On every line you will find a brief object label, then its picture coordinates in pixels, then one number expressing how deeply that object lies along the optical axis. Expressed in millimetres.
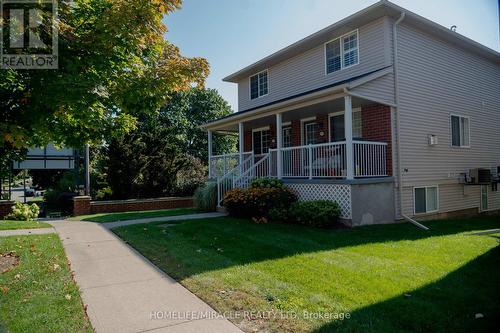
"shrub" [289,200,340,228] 8945
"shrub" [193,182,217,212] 13227
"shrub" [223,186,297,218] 10406
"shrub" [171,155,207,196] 17859
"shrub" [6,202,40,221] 12594
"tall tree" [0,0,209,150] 5012
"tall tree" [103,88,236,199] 16266
